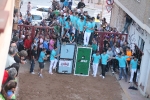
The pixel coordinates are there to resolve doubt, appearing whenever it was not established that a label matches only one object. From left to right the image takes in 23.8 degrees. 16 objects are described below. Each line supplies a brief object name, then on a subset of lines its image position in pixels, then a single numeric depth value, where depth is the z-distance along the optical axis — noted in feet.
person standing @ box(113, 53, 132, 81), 62.08
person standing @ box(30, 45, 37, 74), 60.39
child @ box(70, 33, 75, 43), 64.77
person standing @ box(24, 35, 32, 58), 65.37
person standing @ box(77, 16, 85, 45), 66.04
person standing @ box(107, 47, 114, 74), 65.16
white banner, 63.31
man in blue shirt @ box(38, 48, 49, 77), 59.26
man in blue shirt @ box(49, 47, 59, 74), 61.72
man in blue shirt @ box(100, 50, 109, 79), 62.54
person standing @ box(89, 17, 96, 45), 66.09
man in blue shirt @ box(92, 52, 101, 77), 62.80
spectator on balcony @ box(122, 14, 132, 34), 73.72
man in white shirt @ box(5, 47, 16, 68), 30.59
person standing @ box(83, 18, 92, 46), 66.08
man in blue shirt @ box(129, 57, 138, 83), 61.03
